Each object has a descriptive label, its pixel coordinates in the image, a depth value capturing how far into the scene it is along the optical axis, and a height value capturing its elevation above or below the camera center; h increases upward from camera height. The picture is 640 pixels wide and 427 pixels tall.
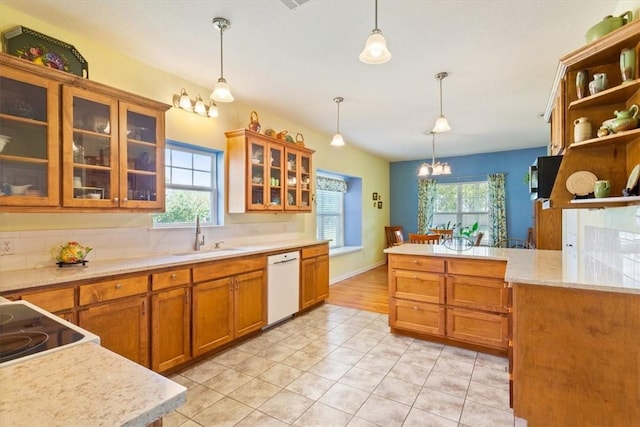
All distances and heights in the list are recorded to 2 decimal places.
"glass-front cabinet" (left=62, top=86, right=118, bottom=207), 2.05 +0.47
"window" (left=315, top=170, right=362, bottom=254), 5.73 +0.04
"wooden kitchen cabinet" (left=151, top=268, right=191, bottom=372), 2.28 -0.80
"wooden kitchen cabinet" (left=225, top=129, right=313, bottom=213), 3.42 +0.49
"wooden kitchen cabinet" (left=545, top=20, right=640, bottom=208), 1.62 +0.59
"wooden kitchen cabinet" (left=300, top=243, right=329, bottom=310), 3.84 -0.79
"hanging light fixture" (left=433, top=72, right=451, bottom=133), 2.91 +0.85
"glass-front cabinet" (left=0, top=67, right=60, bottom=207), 1.83 +0.47
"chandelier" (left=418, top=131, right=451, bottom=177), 4.93 +0.73
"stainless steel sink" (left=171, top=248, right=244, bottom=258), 2.84 -0.36
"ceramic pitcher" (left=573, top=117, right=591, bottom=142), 1.80 +0.49
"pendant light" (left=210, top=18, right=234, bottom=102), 2.14 +0.91
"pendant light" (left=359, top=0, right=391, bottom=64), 1.64 +0.89
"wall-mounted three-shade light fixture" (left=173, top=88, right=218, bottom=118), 2.89 +1.05
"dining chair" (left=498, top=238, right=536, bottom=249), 6.24 -0.62
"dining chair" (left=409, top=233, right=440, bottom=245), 4.48 -0.36
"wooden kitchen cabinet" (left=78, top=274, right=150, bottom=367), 1.94 -0.65
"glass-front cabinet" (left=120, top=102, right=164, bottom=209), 2.36 +0.47
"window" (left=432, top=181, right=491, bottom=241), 6.72 +0.17
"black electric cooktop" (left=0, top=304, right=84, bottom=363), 0.90 -0.39
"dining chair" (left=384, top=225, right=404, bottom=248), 7.19 -0.47
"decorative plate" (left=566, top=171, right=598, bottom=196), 1.88 +0.19
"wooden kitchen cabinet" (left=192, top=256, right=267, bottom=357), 2.60 -0.80
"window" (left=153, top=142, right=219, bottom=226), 3.08 +0.32
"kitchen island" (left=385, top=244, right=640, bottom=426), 1.57 -0.74
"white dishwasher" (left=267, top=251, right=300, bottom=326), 3.33 -0.81
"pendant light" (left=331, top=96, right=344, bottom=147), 3.55 +0.87
